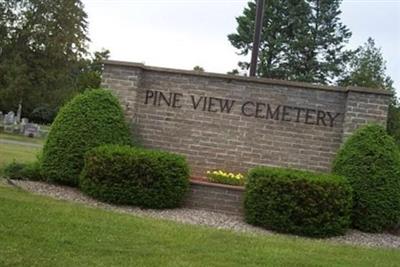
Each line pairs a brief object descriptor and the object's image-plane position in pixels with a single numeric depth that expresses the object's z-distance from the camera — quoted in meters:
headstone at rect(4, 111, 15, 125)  42.74
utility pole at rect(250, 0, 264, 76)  13.12
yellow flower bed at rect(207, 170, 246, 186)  10.90
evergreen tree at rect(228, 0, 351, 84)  42.94
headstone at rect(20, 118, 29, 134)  39.94
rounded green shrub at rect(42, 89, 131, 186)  10.66
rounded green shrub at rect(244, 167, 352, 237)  9.26
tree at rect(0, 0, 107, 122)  44.47
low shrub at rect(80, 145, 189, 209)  9.85
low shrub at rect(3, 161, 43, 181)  11.40
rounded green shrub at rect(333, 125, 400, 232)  9.95
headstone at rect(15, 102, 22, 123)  46.47
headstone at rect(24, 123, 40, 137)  38.75
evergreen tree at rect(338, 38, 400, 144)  33.16
